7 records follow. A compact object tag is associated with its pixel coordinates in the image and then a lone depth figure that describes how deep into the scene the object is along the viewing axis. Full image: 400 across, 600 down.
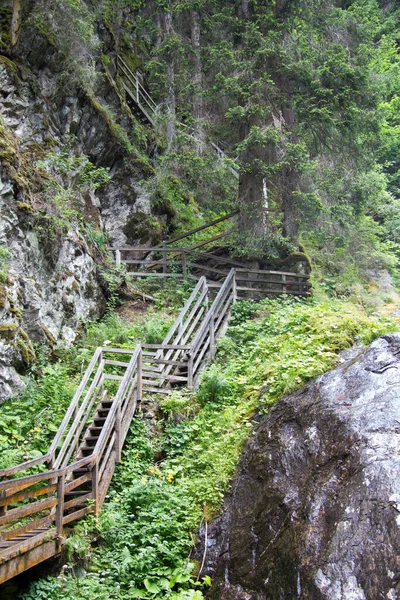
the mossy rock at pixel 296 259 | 15.14
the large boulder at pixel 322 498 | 4.73
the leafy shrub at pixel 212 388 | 9.46
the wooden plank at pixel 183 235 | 17.25
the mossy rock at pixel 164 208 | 18.84
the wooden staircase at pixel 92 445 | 5.63
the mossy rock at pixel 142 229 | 17.97
